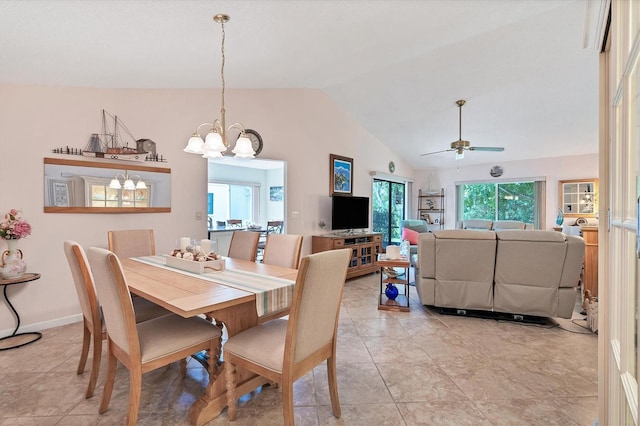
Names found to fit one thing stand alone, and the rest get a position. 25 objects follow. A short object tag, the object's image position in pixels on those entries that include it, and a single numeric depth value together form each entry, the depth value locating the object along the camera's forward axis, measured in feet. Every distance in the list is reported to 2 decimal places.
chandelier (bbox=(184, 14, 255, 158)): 7.39
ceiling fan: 15.20
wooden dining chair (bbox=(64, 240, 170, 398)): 6.02
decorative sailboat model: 10.82
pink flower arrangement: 8.91
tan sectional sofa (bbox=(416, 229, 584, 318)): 10.10
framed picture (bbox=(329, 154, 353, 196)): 18.03
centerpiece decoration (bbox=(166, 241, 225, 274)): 7.36
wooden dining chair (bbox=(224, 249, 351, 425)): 4.85
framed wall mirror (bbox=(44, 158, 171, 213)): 10.27
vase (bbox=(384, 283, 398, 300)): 12.55
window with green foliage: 22.99
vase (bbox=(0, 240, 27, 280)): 9.02
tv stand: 16.43
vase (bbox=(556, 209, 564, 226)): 21.03
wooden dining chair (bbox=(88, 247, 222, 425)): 5.01
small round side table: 8.83
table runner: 5.73
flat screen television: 17.61
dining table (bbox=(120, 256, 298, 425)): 5.26
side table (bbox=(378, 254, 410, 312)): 11.82
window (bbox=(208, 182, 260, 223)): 26.73
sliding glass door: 23.03
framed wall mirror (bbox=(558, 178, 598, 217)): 20.59
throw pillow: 20.27
